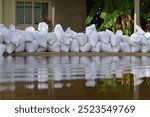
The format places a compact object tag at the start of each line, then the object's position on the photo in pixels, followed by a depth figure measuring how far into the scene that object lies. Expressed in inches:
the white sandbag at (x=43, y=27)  533.1
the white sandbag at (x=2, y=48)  468.4
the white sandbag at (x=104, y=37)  518.6
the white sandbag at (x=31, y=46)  494.0
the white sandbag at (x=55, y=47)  504.1
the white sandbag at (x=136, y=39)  527.8
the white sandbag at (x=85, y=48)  511.8
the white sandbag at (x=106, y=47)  519.2
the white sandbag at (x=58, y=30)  527.1
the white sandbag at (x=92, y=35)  513.9
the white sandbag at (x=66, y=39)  508.2
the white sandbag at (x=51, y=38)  502.9
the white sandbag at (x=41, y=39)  495.5
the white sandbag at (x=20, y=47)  486.9
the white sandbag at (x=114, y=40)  518.3
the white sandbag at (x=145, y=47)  531.2
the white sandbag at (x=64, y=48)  509.0
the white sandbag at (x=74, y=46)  510.6
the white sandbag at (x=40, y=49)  500.4
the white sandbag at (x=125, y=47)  526.9
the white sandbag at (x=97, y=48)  514.6
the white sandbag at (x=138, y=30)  565.9
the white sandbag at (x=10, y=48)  476.4
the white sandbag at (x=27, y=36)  492.1
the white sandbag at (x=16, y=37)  477.4
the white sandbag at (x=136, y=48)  529.3
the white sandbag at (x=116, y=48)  522.3
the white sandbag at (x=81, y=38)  511.9
